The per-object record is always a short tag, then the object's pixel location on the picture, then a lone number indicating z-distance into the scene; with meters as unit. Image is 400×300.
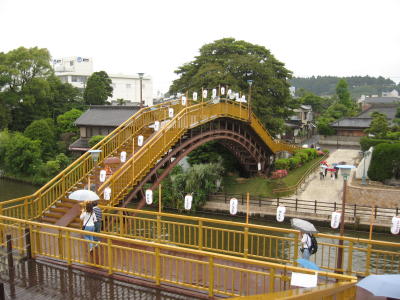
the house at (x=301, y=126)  54.99
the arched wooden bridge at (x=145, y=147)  12.43
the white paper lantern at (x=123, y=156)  14.65
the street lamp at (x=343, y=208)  9.36
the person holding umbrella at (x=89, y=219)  9.55
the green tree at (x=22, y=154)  33.06
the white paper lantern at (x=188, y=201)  18.29
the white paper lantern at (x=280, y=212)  18.20
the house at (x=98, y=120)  35.25
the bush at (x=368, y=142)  37.22
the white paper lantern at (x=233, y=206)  18.53
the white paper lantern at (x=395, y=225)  15.65
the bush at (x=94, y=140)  33.03
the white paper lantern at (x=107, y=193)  12.14
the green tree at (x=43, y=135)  35.60
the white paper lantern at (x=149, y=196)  15.01
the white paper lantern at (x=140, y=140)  15.79
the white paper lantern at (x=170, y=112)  18.83
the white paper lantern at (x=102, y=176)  13.24
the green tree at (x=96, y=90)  49.25
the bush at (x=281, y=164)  31.02
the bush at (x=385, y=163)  24.66
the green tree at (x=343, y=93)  73.31
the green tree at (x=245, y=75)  29.55
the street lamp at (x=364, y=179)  24.90
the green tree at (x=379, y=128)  39.66
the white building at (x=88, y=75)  70.44
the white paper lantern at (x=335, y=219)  17.59
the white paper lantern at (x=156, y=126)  17.22
